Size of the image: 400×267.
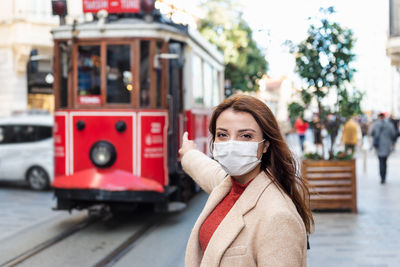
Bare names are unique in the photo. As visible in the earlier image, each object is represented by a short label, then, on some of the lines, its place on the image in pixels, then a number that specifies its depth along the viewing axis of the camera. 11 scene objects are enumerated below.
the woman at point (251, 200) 2.11
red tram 8.69
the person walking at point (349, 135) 17.92
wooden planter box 9.70
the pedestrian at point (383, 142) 14.02
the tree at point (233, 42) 21.12
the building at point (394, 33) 13.23
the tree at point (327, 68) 10.39
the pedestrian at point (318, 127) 10.77
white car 13.35
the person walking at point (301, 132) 24.09
